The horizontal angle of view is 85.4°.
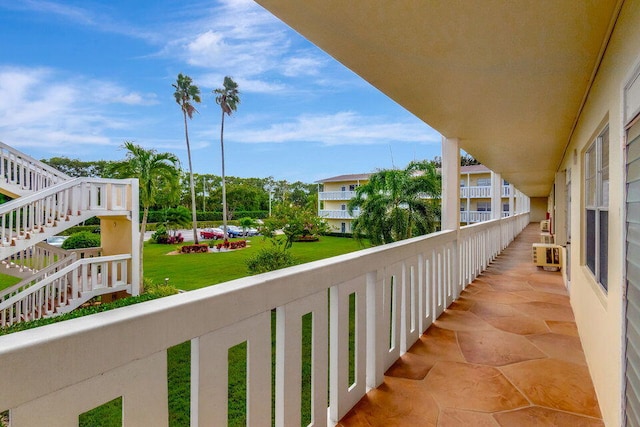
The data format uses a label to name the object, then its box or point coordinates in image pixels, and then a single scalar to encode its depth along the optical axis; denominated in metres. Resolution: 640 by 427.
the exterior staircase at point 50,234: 7.28
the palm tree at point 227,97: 17.73
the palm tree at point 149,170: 9.93
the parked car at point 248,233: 19.45
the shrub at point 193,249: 16.29
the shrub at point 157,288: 8.93
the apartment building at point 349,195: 17.58
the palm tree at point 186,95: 13.17
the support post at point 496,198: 8.83
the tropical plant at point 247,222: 14.29
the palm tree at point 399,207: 7.91
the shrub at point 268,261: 8.63
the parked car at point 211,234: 19.91
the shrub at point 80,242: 10.86
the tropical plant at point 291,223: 12.34
